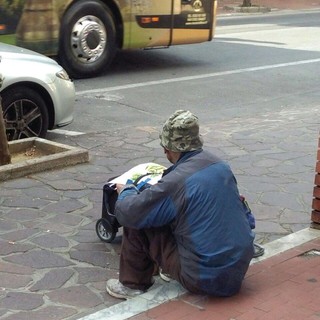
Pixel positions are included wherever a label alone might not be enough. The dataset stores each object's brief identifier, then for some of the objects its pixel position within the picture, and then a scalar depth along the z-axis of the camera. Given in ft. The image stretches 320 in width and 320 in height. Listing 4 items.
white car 24.85
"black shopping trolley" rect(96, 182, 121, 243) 16.90
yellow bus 36.78
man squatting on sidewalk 13.79
